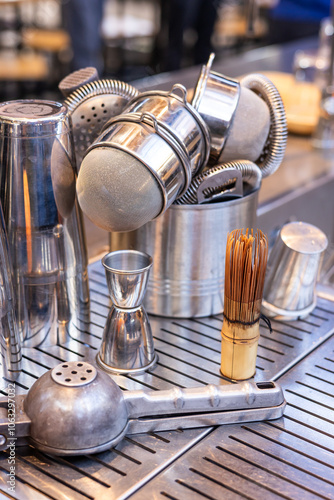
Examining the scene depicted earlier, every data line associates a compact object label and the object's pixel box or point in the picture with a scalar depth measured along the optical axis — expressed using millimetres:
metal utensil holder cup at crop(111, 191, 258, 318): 932
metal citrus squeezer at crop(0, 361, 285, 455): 701
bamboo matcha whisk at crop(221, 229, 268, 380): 772
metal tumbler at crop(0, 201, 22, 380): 798
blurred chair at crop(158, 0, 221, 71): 4855
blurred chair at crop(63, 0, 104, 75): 3602
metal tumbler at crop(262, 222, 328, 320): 978
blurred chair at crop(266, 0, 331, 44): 3739
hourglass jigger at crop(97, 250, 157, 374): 807
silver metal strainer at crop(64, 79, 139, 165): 952
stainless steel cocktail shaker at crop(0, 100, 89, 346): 814
